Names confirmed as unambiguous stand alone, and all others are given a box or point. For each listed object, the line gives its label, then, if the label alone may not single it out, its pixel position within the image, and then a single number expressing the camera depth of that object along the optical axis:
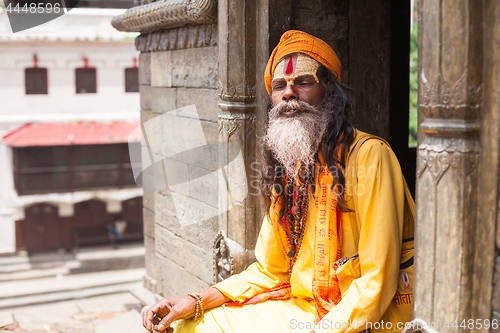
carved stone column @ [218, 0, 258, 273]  3.45
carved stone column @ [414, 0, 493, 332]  1.88
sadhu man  2.28
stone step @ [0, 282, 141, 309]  10.91
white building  16.14
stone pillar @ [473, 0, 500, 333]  1.86
